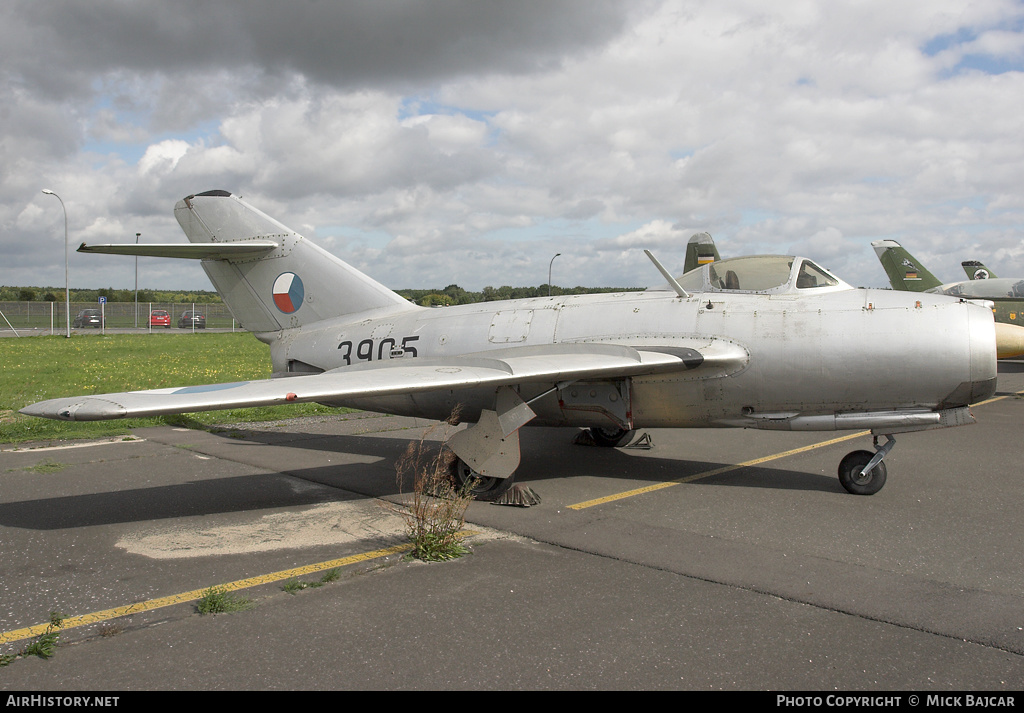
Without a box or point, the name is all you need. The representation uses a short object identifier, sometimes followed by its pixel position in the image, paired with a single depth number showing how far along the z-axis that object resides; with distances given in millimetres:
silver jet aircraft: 6348
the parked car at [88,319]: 52662
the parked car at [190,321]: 57500
